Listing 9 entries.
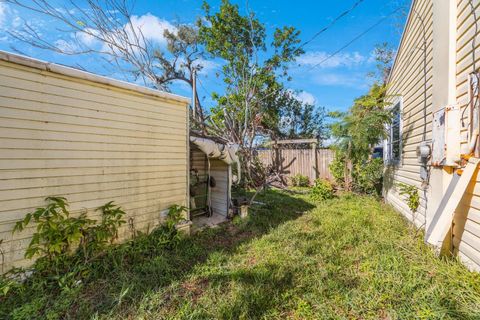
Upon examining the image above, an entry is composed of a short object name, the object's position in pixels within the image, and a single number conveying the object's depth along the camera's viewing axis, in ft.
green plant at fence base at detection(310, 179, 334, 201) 21.86
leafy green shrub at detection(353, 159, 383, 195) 22.15
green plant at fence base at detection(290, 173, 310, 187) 29.89
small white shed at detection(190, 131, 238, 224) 16.92
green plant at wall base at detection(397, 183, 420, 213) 12.30
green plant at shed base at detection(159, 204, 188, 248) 11.78
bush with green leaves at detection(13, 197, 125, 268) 8.27
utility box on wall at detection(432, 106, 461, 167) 8.09
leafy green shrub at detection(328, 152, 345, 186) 24.73
